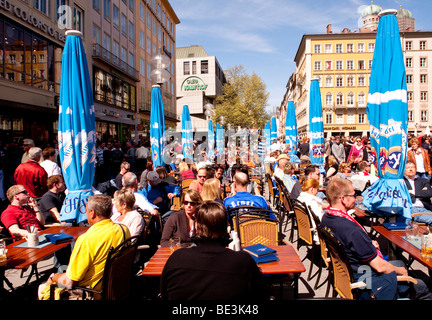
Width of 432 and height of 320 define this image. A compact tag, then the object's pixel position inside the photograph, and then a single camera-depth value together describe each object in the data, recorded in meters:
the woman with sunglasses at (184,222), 3.99
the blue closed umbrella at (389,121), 4.23
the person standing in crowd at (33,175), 6.00
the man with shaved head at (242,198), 4.71
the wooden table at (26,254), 3.18
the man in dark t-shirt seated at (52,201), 5.11
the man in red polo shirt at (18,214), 4.25
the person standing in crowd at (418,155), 8.96
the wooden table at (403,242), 3.07
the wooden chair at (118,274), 2.69
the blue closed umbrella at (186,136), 12.51
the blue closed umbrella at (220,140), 19.95
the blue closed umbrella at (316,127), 9.34
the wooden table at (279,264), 2.96
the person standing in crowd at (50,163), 6.82
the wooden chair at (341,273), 2.74
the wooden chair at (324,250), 3.40
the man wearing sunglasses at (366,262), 2.87
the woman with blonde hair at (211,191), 4.97
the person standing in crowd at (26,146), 8.03
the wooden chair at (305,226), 4.48
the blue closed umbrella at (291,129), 14.98
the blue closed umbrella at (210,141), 17.48
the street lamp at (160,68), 8.01
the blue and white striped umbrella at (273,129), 25.70
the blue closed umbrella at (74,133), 4.61
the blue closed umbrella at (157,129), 8.93
